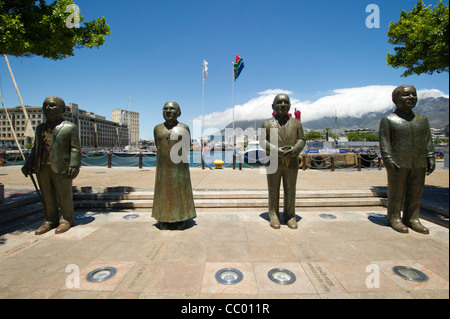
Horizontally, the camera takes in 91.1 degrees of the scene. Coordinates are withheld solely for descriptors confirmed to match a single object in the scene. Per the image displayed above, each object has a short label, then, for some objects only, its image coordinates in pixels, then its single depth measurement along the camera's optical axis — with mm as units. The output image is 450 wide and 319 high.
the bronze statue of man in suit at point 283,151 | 4535
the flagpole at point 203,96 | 20608
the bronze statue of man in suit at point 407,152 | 4285
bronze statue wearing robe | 4491
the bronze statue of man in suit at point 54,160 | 4422
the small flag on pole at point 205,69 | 21056
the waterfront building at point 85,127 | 77062
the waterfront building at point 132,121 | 123688
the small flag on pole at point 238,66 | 20859
